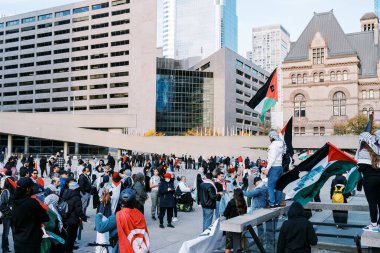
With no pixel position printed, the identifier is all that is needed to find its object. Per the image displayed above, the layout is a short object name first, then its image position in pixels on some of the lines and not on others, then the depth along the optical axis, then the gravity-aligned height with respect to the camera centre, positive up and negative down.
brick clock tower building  67.00 +13.38
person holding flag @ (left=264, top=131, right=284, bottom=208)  7.92 -0.40
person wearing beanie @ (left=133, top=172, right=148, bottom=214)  10.42 -1.26
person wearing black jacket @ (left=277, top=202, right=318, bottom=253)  5.26 -1.28
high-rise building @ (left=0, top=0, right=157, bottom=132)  84.31 +22.24
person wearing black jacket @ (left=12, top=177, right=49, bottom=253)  5.38 -1.11
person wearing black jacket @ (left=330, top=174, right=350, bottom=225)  9.12 -1.79
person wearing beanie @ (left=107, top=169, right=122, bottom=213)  8.51 -1.07
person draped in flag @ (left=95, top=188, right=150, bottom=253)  5.18 -1.19
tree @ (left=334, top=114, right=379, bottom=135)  58.25 +3.41
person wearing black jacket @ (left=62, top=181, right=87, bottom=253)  8.09 -1.59
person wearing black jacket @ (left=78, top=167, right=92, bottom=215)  11.37 -1.34
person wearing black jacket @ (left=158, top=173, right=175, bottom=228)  11.70 -1.74
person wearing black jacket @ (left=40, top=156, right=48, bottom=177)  24.11 -1.26
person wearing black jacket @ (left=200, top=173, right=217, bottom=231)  9.98 -1.47
